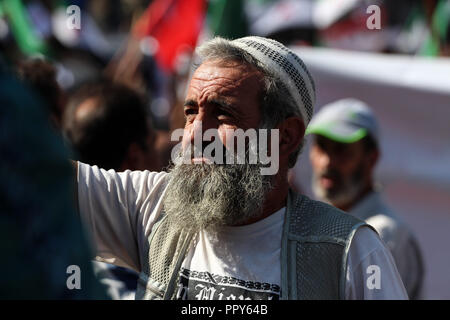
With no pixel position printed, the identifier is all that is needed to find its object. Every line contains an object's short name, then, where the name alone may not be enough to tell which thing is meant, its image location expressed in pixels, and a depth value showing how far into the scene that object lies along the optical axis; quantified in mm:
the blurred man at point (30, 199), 1987
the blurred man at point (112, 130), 6879
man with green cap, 7809
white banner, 9953
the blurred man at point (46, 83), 8102
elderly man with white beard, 4262
